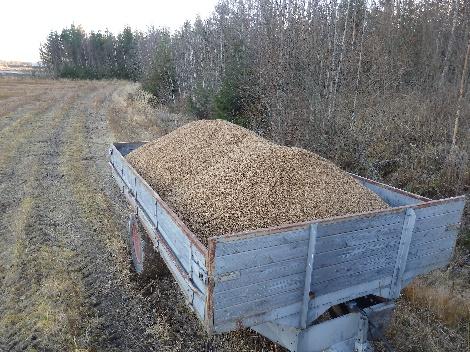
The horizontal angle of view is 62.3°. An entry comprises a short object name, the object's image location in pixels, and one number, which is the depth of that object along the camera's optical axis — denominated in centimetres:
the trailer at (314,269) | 248
